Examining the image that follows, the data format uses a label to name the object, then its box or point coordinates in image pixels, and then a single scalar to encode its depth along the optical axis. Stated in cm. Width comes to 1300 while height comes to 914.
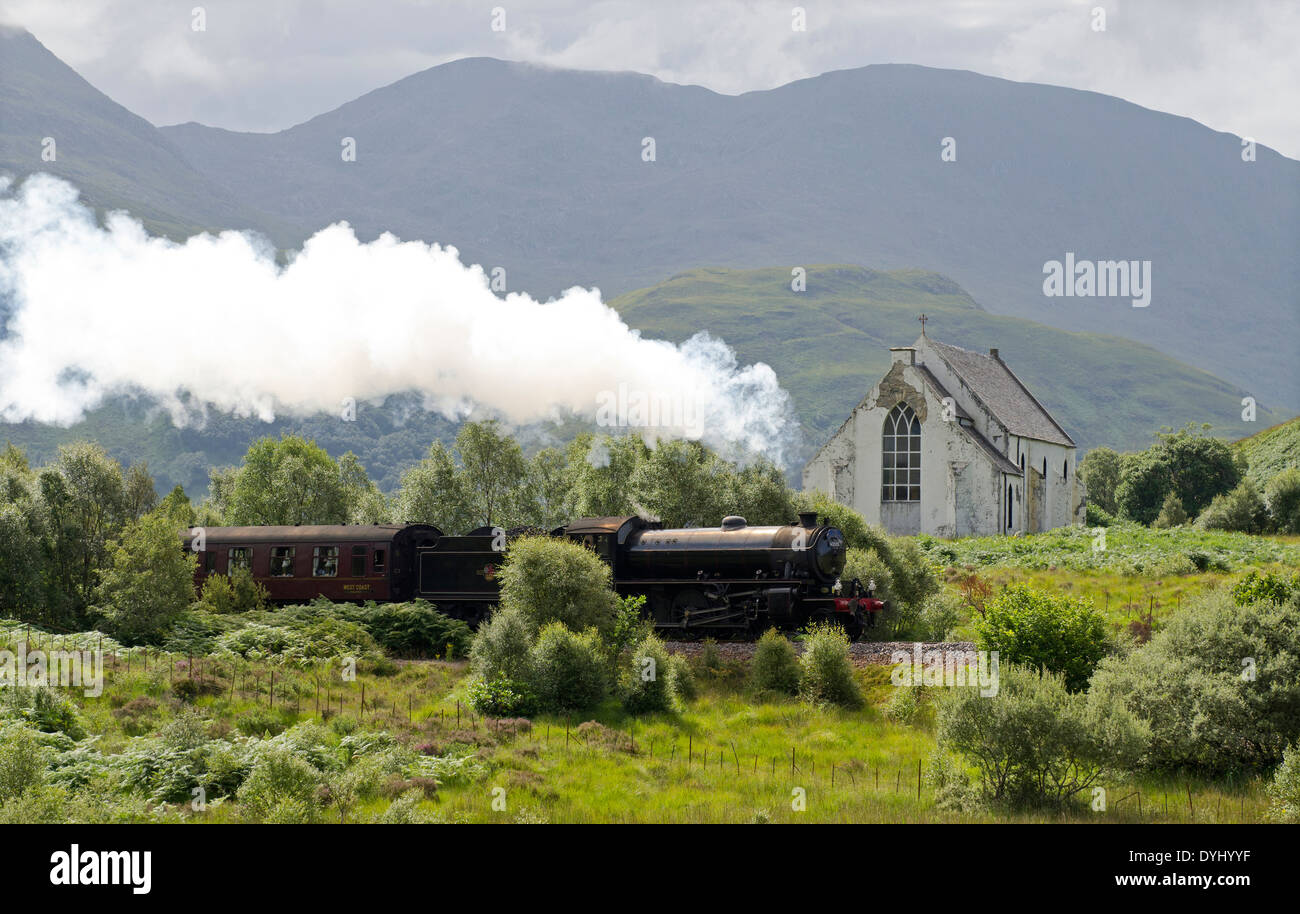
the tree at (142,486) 6085
